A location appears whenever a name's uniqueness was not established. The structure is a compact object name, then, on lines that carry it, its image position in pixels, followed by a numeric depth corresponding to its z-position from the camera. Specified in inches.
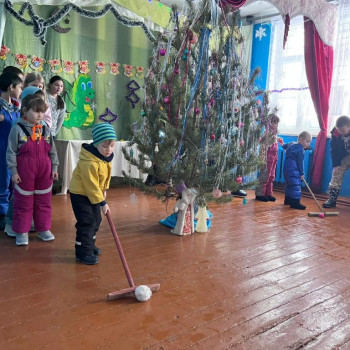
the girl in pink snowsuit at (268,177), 185.9
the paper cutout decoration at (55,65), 180.5
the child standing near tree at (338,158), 177.0
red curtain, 207.3
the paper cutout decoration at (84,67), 192.7
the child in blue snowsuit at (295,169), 172.7
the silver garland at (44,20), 153.9
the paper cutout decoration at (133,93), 214.2
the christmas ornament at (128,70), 211.2
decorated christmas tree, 107.0
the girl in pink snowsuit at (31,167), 99.3
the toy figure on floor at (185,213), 118.2
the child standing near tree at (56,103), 139.0
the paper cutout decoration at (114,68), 205.5
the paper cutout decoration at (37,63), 174.1
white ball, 75.5
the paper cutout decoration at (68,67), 185.9
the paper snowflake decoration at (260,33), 246.4
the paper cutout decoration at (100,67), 199.8
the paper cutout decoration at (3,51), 163.8
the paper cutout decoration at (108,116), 205.6
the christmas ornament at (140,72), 216.1
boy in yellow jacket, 88.1
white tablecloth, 168.7
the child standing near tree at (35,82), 116.3
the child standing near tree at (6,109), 109.7
